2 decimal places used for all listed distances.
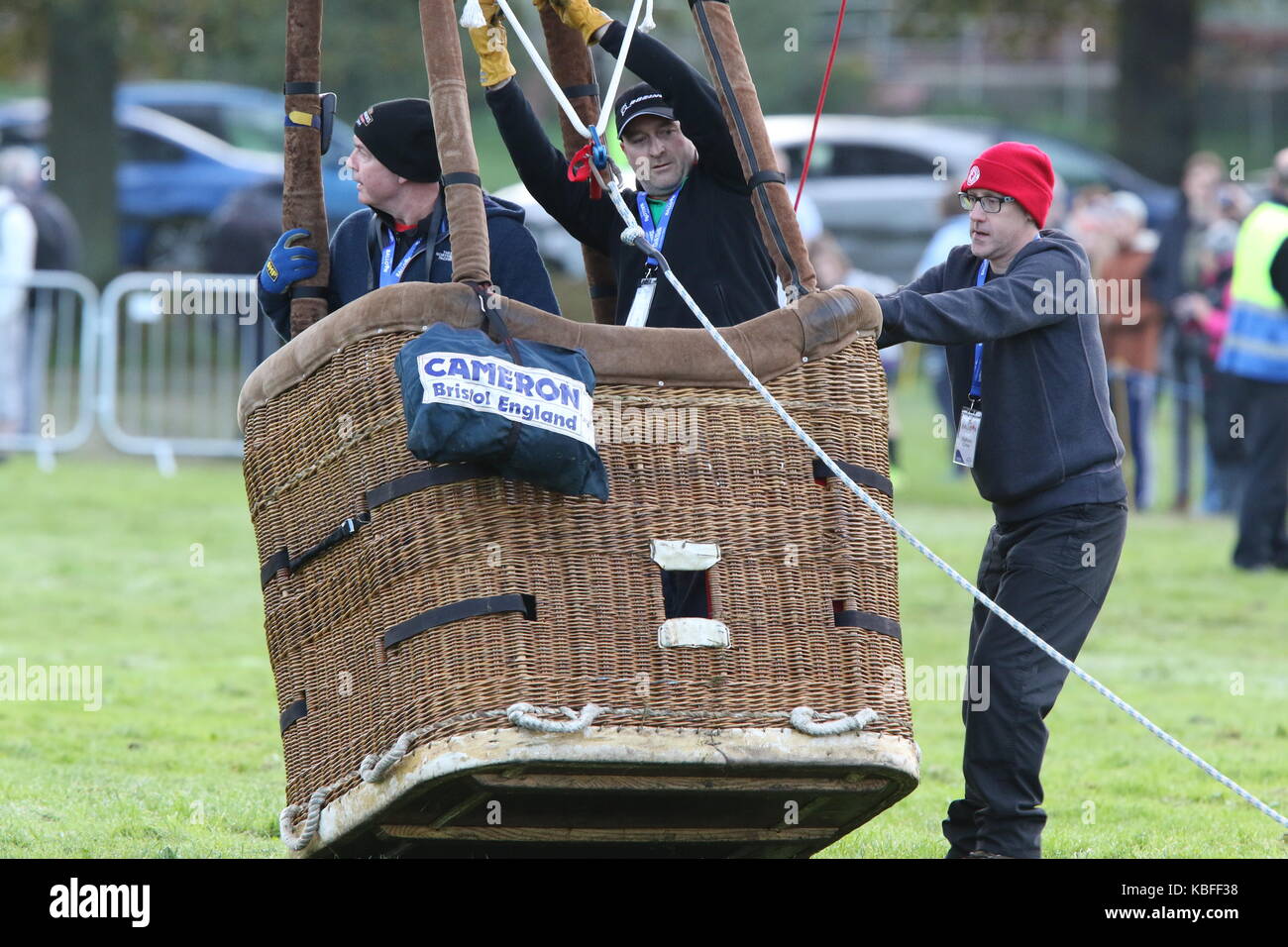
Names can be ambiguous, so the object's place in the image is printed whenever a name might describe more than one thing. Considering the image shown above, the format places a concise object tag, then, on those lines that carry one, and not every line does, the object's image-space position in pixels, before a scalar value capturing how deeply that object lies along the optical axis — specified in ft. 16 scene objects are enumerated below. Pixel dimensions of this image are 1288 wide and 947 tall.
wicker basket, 14.76
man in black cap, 17.49
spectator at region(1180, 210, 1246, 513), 44.24
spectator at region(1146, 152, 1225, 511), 48.32
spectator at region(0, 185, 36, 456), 45.93
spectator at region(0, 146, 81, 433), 46.42
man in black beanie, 17.31
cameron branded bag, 14.20
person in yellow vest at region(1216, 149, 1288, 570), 37.68
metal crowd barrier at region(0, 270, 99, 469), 46.03
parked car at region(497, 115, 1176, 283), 66.03
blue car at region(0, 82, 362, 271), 73.51
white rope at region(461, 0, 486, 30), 15.96
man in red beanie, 17.08
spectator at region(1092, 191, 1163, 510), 47.03
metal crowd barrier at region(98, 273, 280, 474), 45.91
